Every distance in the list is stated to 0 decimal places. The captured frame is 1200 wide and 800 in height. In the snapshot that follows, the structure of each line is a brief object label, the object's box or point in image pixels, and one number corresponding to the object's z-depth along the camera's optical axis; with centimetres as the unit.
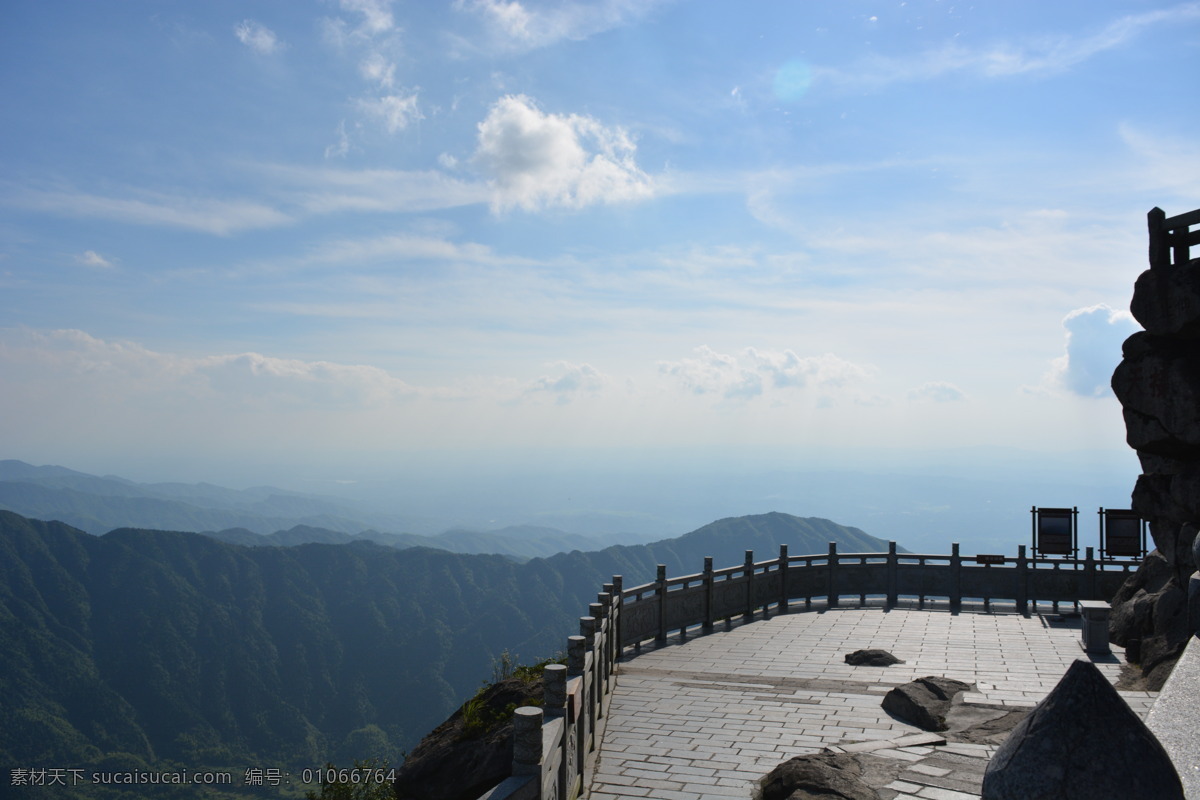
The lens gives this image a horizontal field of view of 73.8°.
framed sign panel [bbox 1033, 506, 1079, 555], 1936
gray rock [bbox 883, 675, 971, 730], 1016
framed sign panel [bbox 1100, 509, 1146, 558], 1888
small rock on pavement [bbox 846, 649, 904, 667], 1413
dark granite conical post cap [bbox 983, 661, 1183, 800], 331
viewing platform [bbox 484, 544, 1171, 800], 813
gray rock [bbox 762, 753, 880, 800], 710
